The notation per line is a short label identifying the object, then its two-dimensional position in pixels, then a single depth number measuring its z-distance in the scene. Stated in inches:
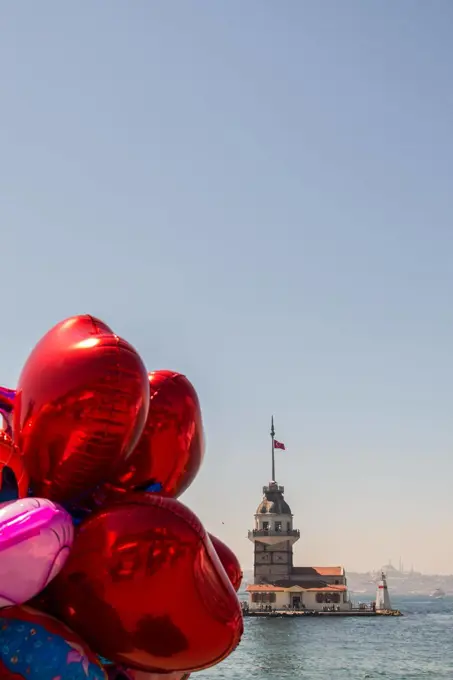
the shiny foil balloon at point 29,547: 170.1
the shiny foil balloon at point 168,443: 213.6
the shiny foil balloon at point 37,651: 173.0
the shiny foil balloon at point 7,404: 216.5
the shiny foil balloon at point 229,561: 241.0
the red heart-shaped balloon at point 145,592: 179.2
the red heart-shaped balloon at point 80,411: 189.8
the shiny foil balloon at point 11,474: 193.3
